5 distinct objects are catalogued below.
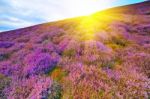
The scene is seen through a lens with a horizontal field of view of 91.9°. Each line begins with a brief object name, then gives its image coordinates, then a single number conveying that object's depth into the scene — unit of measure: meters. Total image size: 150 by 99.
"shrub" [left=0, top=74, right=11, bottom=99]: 2.02
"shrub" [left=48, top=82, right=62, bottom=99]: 1.83
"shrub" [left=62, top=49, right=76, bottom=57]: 3.07
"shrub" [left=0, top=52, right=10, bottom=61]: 3.27
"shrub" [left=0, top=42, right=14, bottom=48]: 4.34
